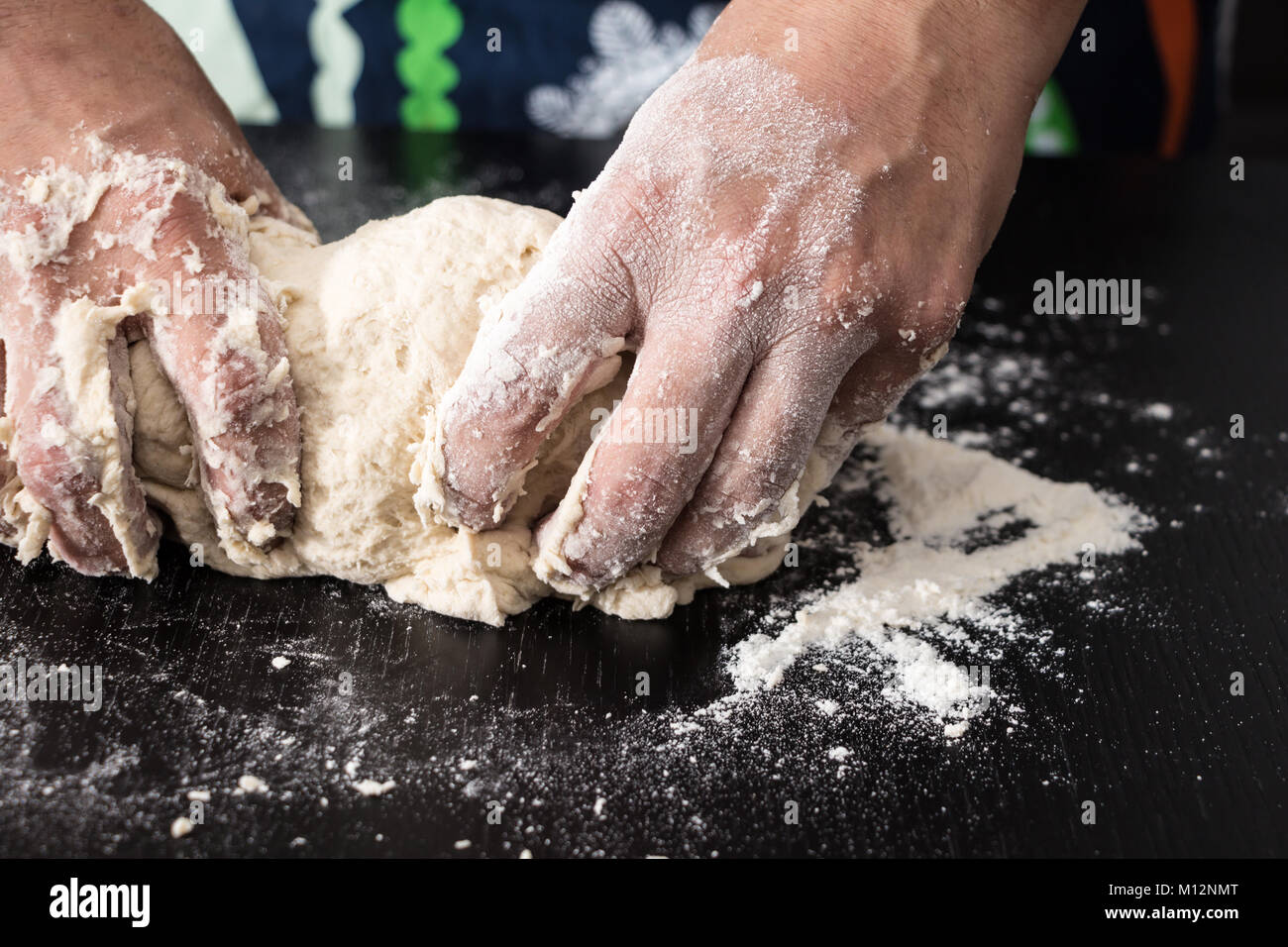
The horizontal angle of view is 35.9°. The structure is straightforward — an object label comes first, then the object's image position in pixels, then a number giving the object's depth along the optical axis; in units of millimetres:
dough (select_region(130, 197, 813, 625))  499
